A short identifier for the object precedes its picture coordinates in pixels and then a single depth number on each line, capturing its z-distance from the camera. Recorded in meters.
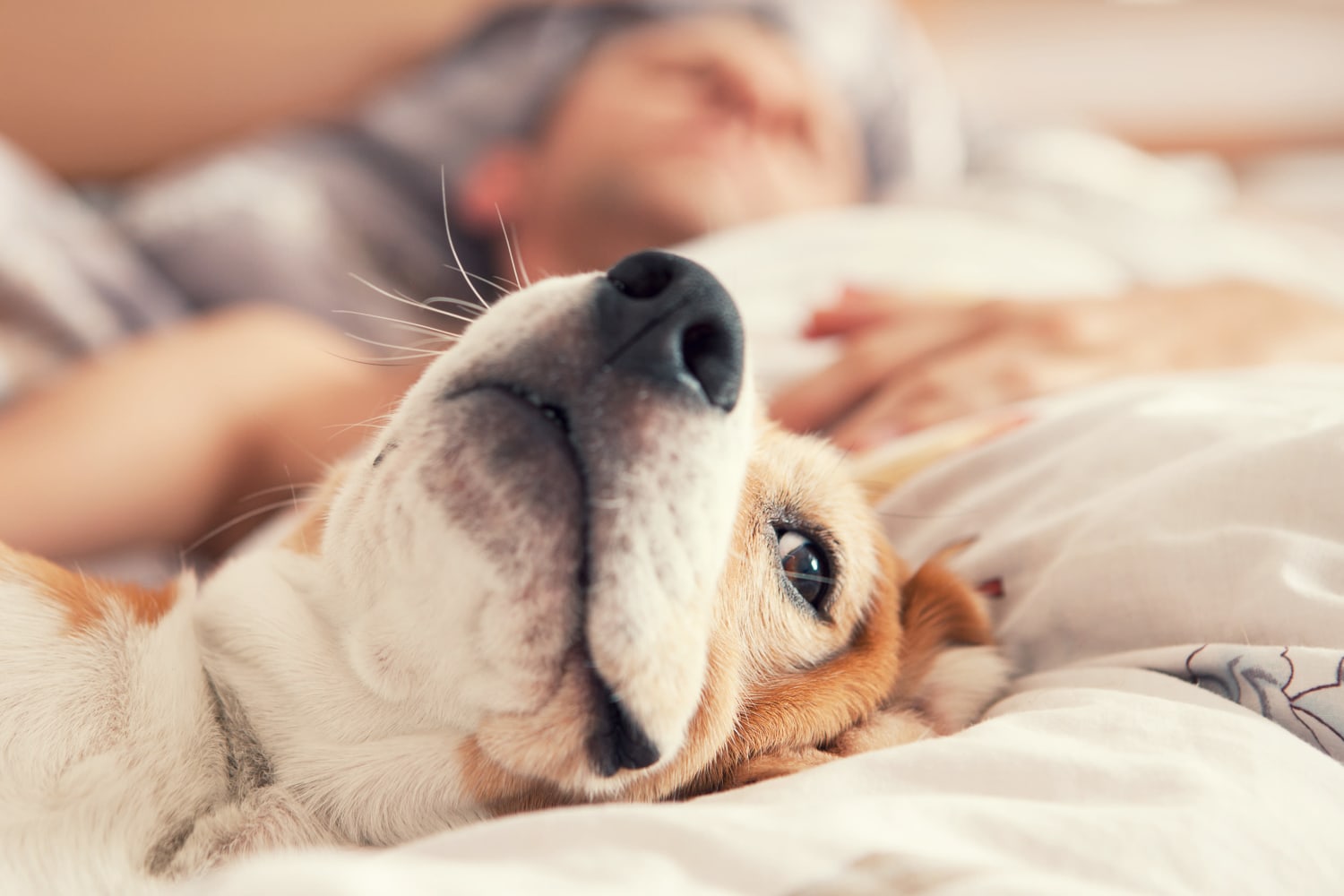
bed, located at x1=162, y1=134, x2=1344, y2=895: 0.28
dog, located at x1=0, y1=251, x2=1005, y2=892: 0.32
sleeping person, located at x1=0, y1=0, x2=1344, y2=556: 0.50
